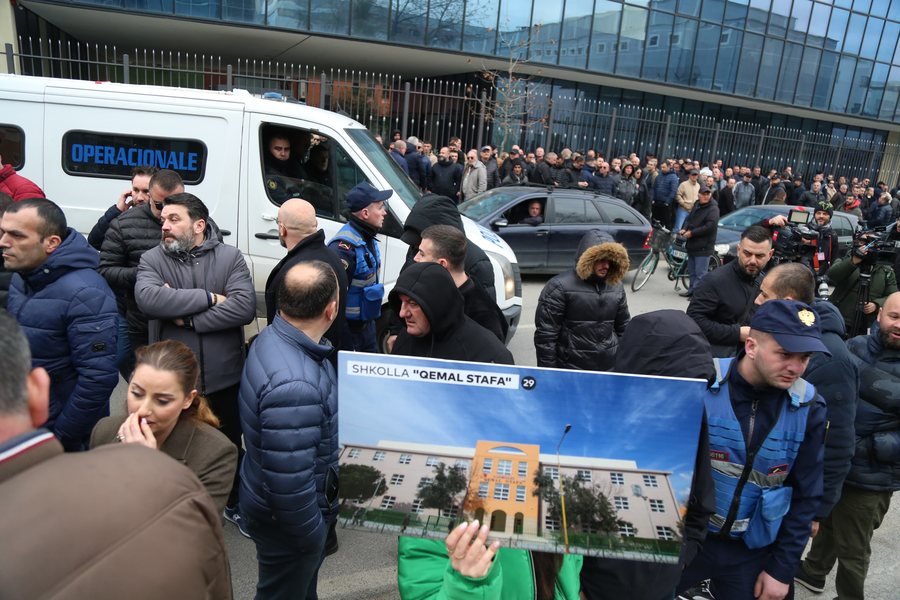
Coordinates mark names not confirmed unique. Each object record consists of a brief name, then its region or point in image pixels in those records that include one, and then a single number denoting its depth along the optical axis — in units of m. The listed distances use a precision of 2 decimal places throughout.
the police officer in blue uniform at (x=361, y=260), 4.33
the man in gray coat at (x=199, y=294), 3.37
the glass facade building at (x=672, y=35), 17.31
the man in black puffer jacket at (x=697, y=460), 1.98
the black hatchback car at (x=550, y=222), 10.16
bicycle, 11.06
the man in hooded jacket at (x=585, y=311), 4.39
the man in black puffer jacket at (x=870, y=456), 3.16
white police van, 5.89
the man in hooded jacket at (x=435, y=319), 2.59
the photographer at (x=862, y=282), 5.60
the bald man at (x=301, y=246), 3.55
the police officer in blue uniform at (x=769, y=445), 2.37
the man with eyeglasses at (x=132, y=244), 3.93
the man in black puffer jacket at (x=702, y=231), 9.80
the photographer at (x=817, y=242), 5.50
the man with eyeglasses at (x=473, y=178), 13.06
